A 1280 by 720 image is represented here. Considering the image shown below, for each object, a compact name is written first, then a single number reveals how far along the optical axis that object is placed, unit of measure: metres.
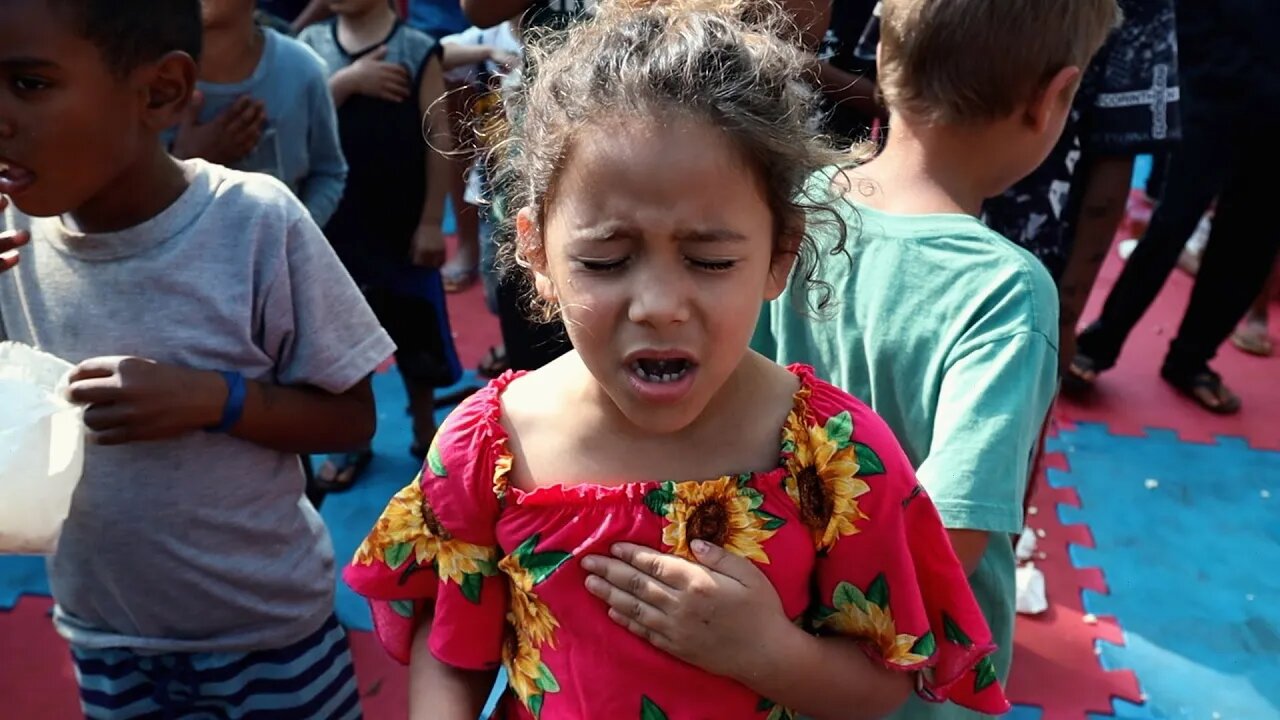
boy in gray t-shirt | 1.29
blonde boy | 1.19
